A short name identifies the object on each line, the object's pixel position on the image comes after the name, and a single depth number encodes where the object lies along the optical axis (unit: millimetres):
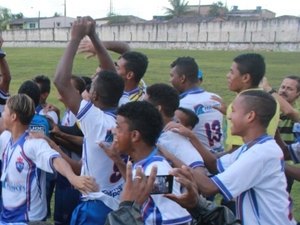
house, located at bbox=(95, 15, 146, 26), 85569
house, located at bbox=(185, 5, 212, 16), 87288
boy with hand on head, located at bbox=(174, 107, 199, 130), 3636
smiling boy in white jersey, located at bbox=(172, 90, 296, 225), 2535
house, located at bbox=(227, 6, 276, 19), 84500
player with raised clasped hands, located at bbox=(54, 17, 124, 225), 3029
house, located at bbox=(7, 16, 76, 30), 84750
